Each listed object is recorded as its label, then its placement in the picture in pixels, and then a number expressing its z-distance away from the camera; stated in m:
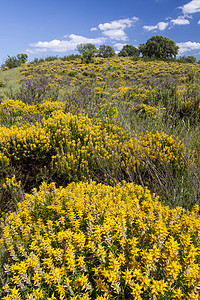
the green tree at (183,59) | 23.48
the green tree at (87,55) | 21.26
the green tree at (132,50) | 47.25
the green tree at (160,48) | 35.88
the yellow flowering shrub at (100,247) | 1.20
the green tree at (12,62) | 22.76
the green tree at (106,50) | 26.02
